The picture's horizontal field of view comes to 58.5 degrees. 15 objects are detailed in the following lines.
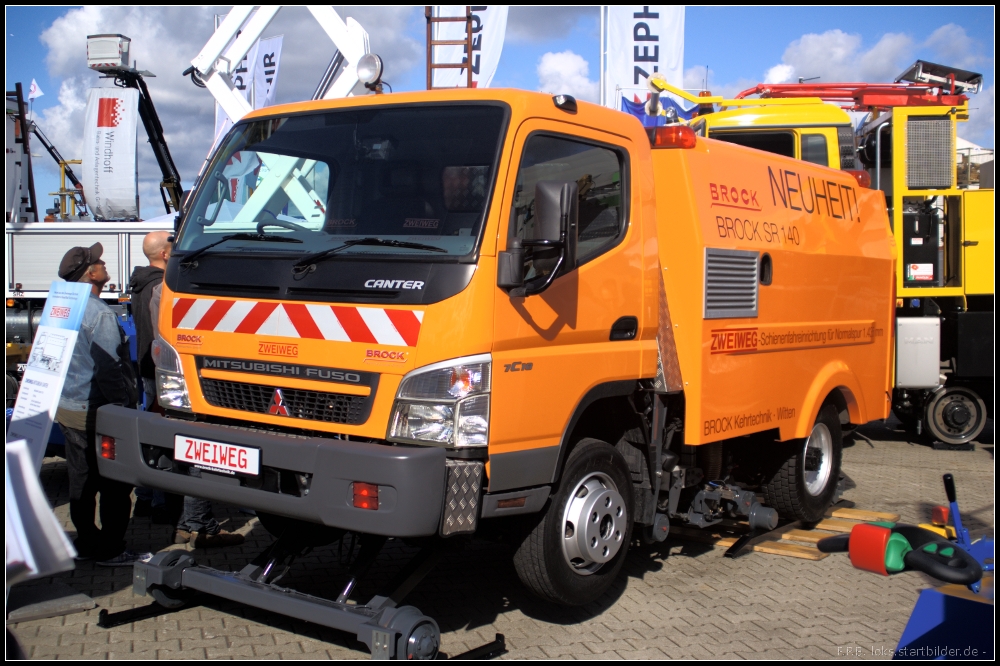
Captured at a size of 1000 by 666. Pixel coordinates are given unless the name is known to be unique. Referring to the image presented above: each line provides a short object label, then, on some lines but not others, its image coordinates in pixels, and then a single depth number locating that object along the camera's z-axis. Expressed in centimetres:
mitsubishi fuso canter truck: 388
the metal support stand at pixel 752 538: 612
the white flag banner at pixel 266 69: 1427
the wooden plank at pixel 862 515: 716
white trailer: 1650
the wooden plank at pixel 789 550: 608
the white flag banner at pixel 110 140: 1424
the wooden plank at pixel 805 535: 646
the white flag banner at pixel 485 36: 1481
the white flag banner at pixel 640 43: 1595
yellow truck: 920
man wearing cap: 543
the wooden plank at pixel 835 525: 679
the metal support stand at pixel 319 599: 386
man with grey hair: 616
